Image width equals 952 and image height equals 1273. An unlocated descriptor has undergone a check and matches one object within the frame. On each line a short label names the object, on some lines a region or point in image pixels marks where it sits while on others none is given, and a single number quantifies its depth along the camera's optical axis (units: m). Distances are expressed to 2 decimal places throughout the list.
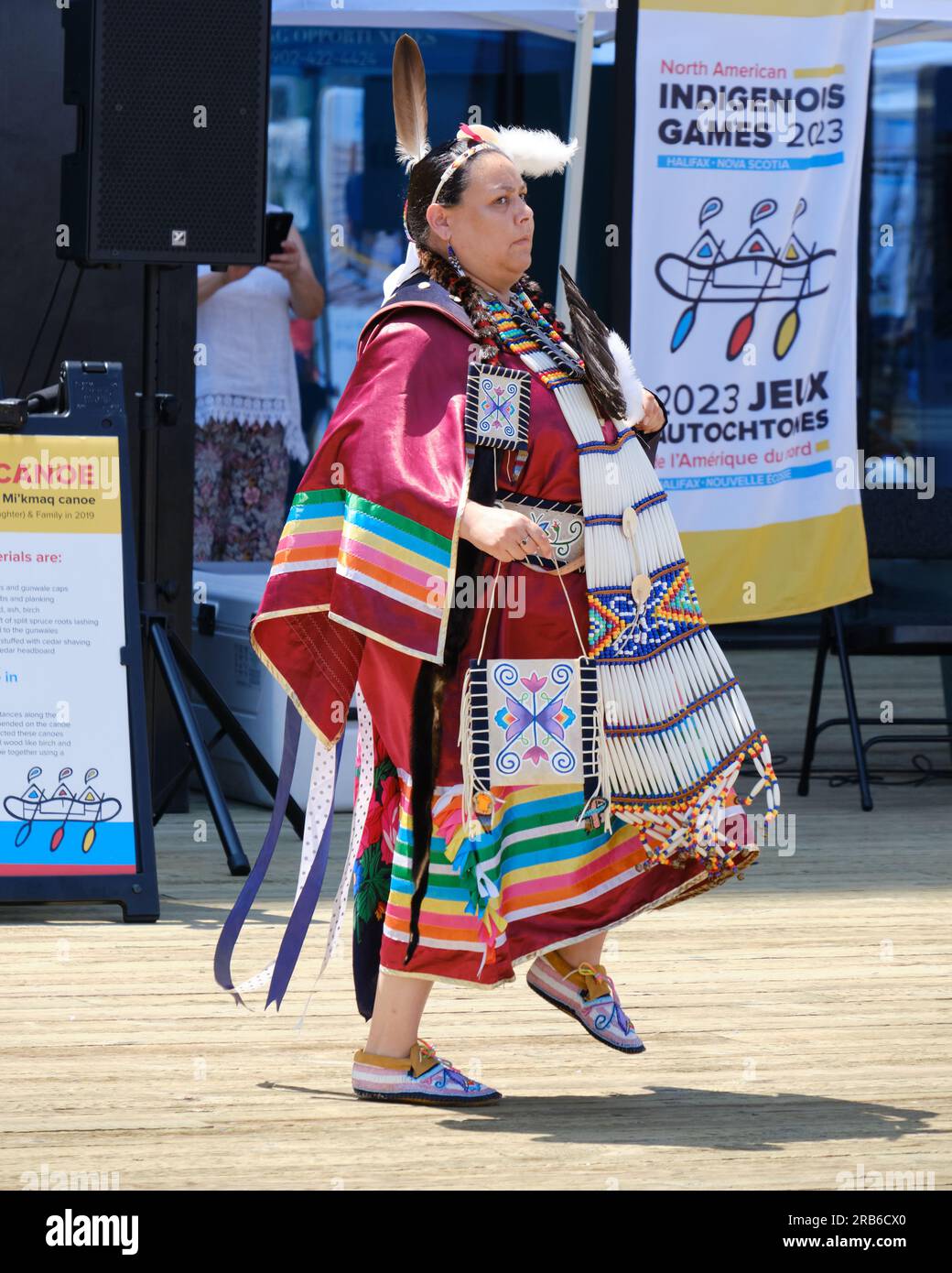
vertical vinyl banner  12.71
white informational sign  9.84
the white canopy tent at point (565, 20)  13.53
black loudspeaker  10.84
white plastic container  12.58
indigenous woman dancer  6.73
